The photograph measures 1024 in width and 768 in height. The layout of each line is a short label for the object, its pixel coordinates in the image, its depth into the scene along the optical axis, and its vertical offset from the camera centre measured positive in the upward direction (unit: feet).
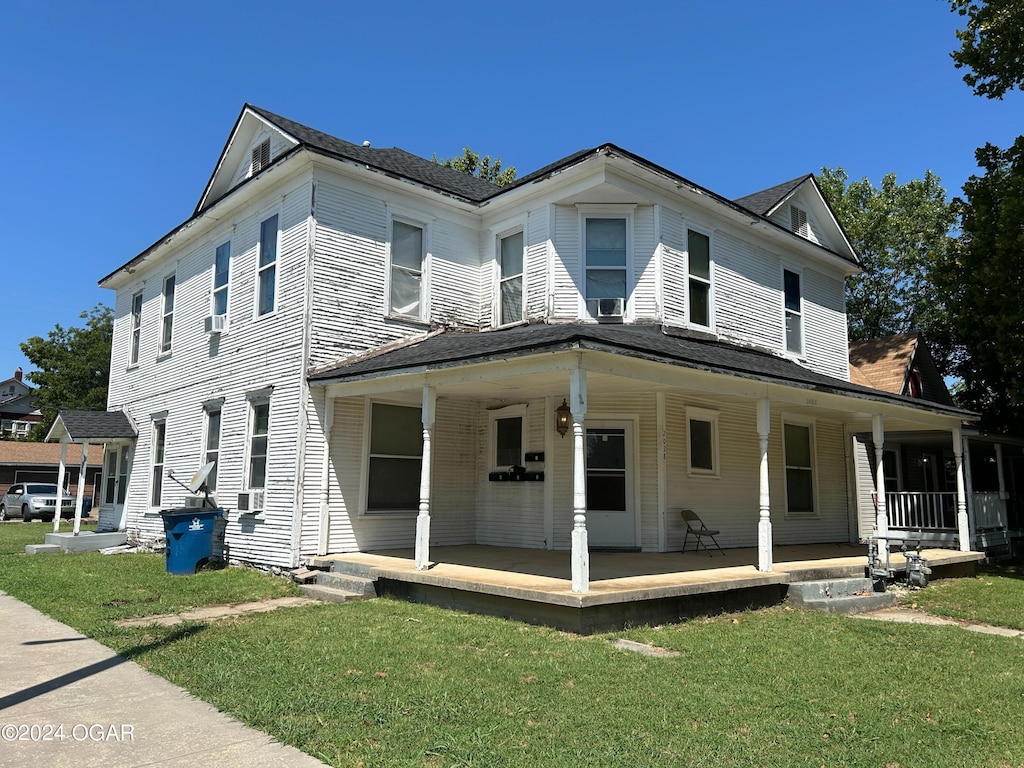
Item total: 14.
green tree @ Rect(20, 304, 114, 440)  151.12 +23.30
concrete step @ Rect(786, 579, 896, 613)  31.27 -4.66
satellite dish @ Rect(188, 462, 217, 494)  42.29 +0.18
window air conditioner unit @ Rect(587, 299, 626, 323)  40.16 +9.65
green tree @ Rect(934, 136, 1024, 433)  48.70 +15.73
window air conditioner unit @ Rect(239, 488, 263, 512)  38.73 -0.96
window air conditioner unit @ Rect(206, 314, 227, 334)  45.27 +9.72
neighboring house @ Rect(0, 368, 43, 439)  191.37 +17.25
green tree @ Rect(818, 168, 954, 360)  86.84 +29.48
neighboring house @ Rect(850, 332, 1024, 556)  53.78 +2.22
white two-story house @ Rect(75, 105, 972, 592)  36.96 +6.49
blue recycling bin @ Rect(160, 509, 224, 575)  37.78 -2.94
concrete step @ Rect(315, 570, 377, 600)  31.48 -4.39
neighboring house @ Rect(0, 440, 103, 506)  128.40 +2.69
